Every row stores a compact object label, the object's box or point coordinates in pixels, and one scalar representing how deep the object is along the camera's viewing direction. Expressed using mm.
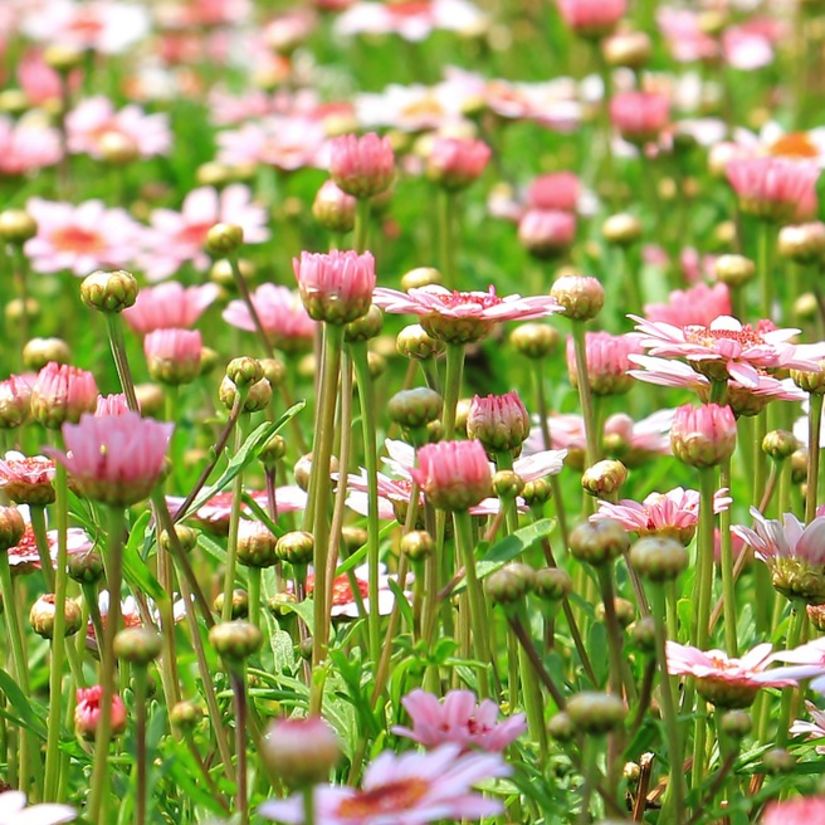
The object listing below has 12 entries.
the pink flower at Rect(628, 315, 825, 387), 1563
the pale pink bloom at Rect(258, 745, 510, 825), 1451
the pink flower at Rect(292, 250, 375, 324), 1545
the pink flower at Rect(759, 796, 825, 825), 1460
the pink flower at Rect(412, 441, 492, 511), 1523
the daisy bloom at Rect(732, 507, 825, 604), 1553
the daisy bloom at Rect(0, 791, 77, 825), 1482
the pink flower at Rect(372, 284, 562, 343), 1561
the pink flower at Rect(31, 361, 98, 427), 1553
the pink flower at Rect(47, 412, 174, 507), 1487
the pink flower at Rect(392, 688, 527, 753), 1500
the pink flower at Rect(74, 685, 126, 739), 1557
